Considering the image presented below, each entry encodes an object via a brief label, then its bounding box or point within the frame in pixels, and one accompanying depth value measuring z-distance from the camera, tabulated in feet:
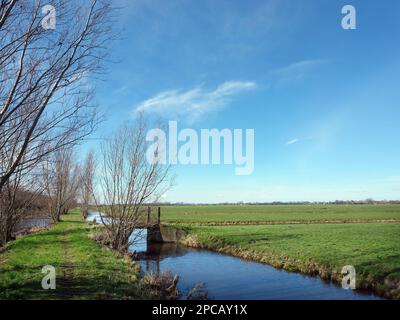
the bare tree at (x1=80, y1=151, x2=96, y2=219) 84.96
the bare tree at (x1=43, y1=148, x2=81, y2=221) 141.40
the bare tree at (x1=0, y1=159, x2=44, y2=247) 79.10
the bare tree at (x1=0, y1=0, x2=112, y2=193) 28.43
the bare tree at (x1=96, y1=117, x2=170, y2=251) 74.43
